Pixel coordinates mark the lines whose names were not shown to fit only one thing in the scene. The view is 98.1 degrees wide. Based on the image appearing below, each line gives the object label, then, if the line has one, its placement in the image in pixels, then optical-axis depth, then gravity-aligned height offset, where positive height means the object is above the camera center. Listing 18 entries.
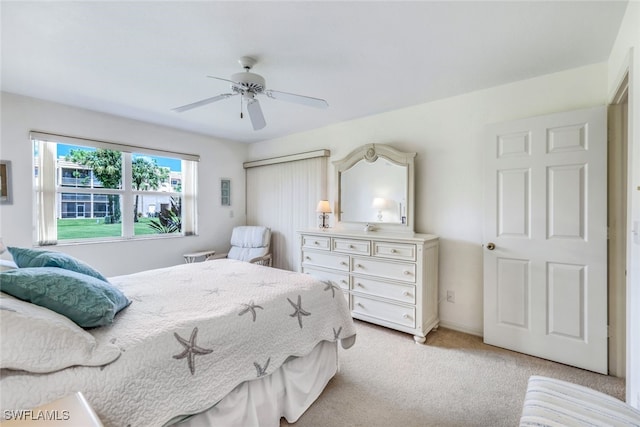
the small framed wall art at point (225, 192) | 4.61 +0.34
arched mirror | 3.11 +0.29
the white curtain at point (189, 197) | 4.20 +0.23
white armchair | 4.15 -0.51
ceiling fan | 2.05 +0.94
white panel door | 2.12 -0.23
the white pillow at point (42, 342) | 0.86 -0.43
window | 3.05 +0.28
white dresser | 2.64 -0.66
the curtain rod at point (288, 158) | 3.84 +0.81
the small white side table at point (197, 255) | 3.95 -0.63
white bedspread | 0.95 -0.58
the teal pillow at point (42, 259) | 1.42 -0.24
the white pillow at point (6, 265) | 1.50 -0.29
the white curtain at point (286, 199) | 4.00 +0.20
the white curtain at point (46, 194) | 2.99 +0.21
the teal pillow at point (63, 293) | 1.09 -0.33
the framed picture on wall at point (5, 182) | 2.74 +0.31
